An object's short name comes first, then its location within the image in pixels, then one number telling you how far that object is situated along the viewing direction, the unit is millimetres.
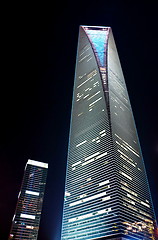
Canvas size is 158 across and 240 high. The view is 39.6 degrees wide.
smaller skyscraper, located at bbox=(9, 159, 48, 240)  177625
